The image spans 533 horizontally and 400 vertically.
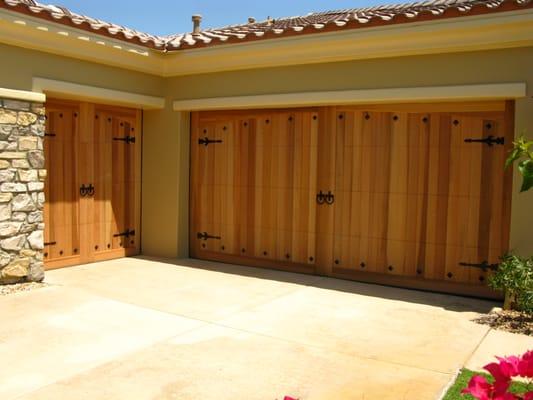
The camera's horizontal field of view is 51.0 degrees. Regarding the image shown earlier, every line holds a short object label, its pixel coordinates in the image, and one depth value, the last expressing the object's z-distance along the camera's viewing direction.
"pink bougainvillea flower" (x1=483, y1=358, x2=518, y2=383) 2.04
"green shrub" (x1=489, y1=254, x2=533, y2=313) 6.04
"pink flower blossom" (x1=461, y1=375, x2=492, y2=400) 1.98
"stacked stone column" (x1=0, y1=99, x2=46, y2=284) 7.12
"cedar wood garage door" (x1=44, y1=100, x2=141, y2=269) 8.42
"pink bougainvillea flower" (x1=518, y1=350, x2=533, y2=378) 1.99
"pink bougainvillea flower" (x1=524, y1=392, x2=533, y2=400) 2.01
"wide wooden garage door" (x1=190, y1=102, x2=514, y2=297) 7.25
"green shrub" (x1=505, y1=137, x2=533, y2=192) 5.35
